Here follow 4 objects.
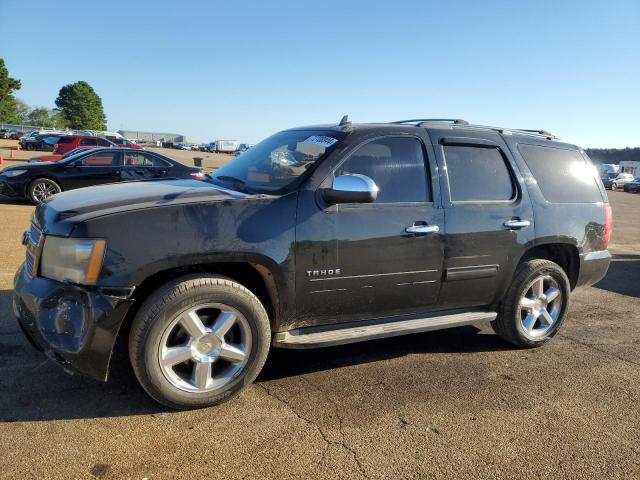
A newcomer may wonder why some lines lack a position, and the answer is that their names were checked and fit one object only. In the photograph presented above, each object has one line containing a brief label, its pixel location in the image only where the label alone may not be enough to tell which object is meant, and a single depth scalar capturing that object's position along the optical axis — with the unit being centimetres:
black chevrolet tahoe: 291
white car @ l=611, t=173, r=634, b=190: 4291
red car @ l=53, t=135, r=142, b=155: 2682
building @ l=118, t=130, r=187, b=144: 11281
